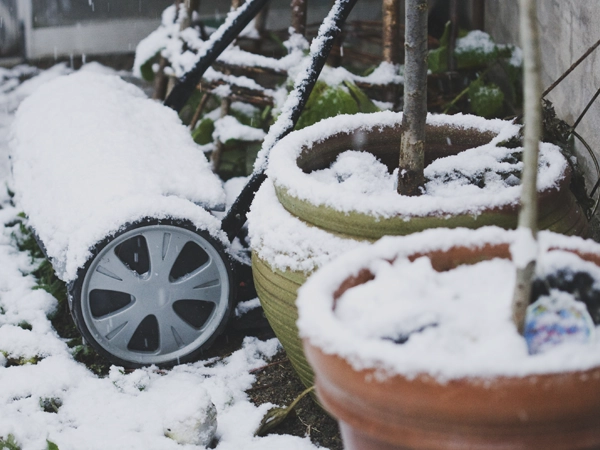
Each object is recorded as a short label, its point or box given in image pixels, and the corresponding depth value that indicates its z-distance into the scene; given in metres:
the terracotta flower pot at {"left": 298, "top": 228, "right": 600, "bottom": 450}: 1.13
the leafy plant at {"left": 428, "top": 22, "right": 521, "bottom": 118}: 2.27
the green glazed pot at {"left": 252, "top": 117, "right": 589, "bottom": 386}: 1.62
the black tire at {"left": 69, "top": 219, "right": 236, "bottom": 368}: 1.92
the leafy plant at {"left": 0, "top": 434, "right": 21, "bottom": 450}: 1.78
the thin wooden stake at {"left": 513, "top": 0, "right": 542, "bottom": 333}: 1.23
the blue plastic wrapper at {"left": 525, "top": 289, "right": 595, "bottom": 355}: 1.34
